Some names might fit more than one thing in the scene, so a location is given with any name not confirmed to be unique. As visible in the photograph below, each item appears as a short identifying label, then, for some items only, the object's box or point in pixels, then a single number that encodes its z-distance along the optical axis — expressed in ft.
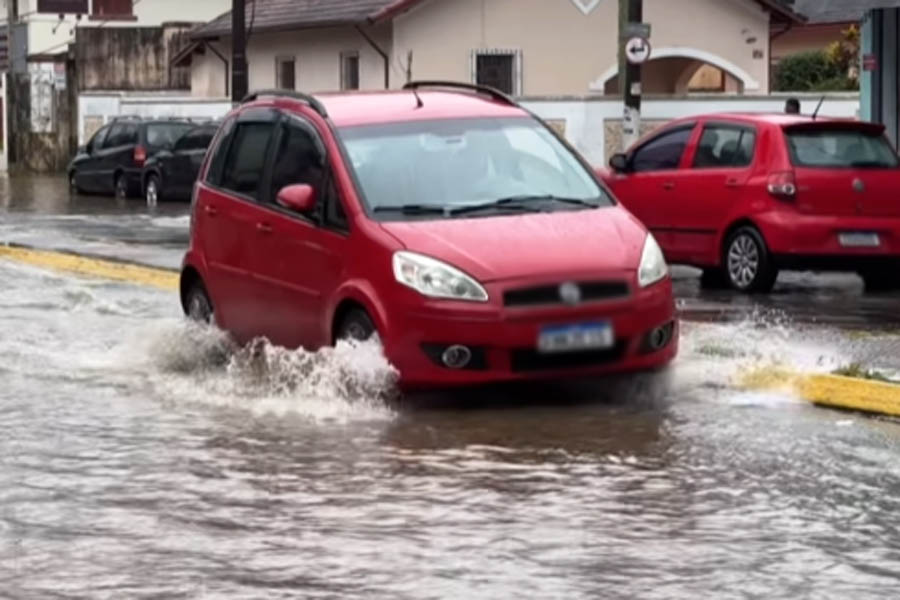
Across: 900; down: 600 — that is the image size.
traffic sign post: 83.82
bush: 168.45
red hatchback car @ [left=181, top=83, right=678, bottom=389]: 33.91
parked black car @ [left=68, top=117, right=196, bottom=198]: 123.54
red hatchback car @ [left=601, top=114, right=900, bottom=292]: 55.31
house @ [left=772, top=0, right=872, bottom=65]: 180.34
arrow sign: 83.61
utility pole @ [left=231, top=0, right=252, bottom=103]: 109.50
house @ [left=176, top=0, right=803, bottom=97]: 130.93
